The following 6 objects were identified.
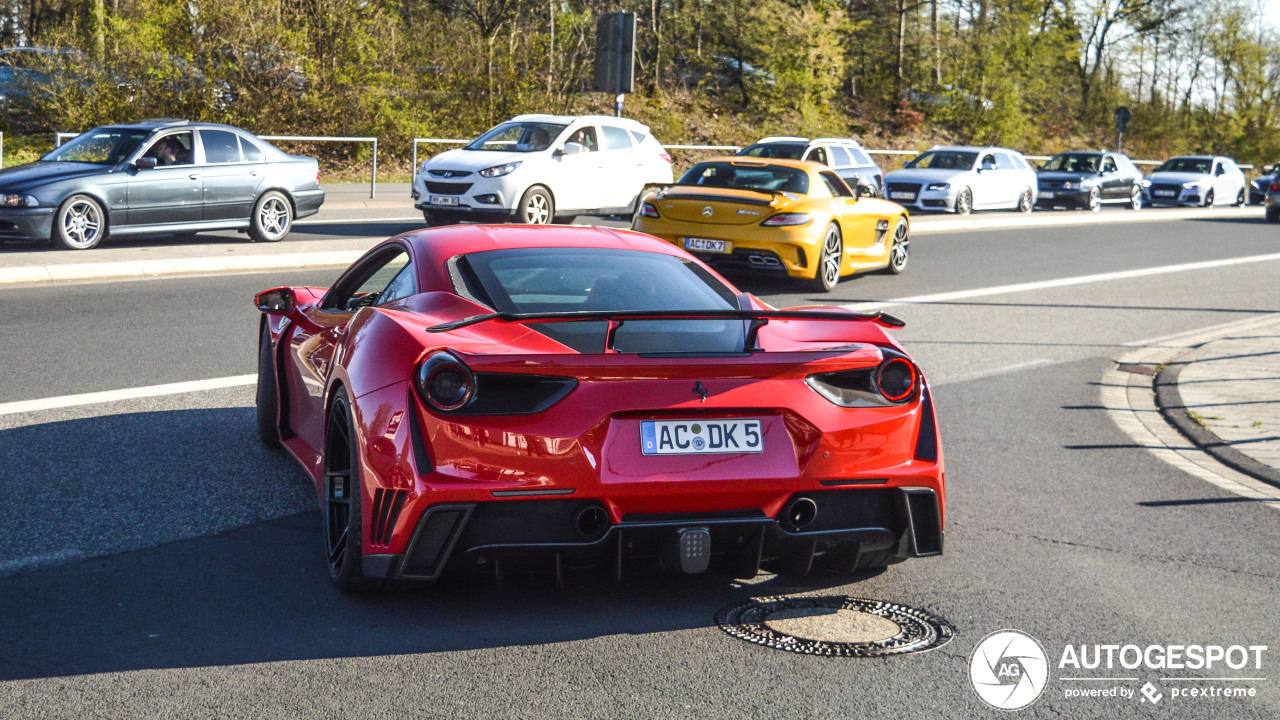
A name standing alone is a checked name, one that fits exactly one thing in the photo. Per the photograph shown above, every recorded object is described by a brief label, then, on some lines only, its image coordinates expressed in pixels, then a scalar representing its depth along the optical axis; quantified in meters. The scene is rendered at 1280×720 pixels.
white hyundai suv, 18.94
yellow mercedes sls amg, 14.09
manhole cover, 4.14
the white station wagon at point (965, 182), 28.84
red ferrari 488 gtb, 3.96
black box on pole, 25.22
